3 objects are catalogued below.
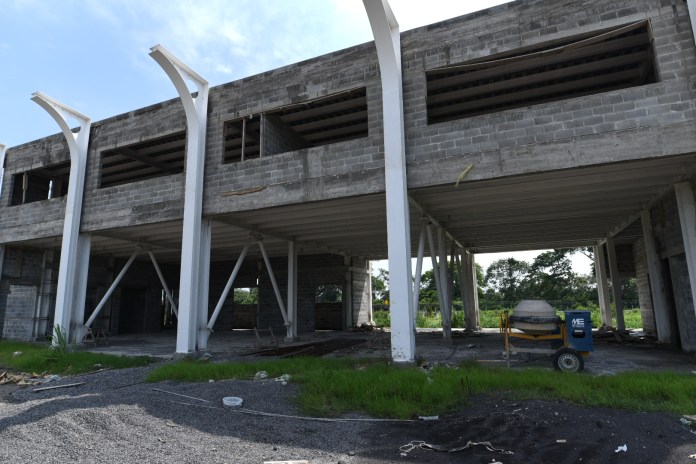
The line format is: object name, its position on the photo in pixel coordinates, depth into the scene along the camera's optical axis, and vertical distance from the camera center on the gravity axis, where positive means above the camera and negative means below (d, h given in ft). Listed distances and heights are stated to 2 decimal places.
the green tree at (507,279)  138.10 +9.06
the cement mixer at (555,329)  25.57 -1.74
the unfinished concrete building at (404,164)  26.94 +10.81
